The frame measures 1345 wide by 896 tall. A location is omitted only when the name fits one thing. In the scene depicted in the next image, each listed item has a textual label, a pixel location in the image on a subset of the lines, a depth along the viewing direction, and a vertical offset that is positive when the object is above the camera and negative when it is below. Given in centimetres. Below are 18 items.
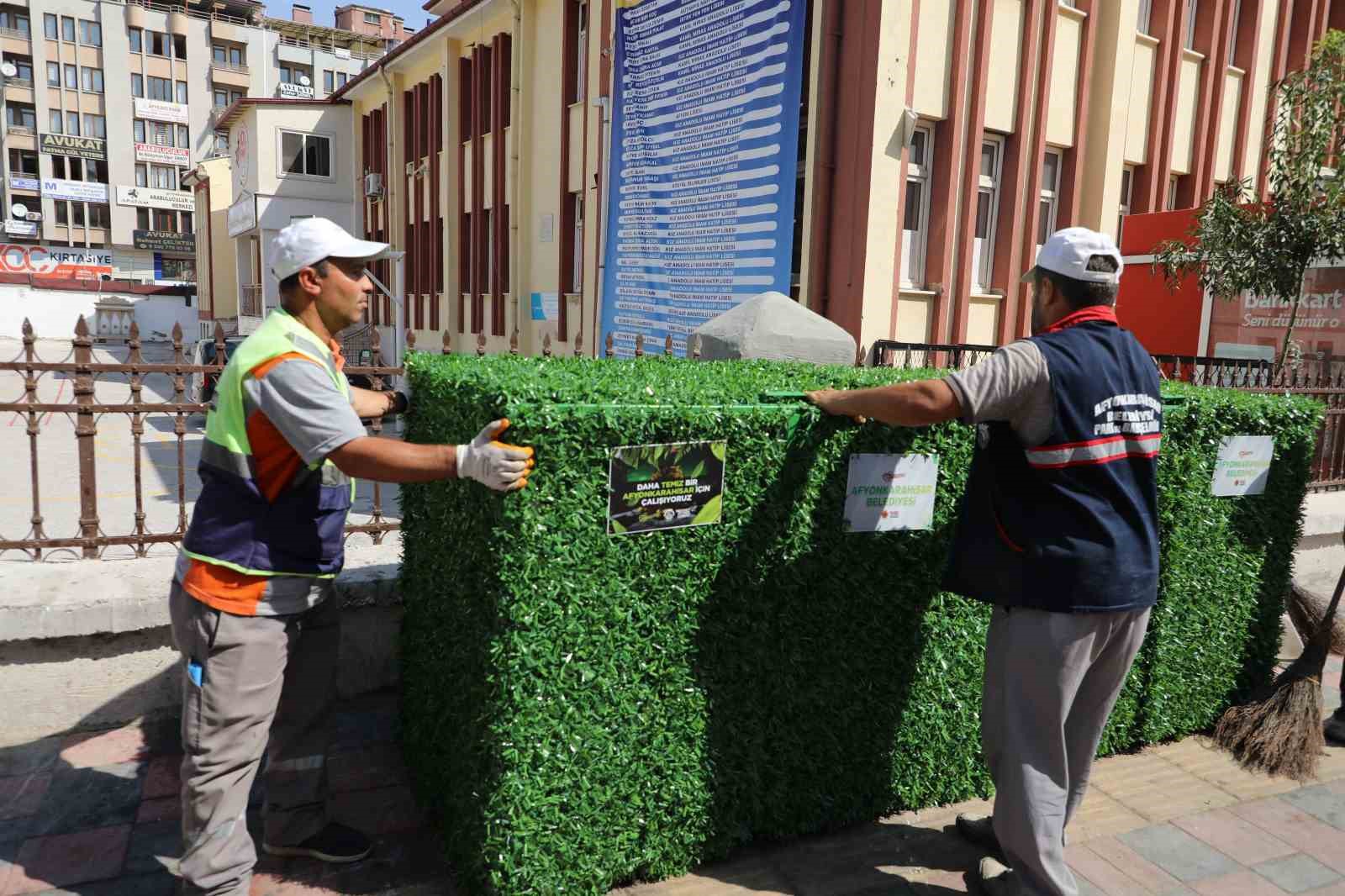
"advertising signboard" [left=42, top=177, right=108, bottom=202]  5578 +670
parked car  1602 -79
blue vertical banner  1037 +204
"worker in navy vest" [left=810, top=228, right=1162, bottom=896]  264 -51
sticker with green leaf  272 -48
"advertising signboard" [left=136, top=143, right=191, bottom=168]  5869 +948
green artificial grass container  266 -101
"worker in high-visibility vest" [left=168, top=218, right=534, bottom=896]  250 -57
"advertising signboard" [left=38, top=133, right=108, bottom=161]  5534 +933
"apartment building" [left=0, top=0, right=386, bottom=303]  5569 +1238
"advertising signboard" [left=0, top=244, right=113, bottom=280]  4859 +217
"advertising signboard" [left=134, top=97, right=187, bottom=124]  5800 +1209
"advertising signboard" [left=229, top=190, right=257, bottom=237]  2917 +302
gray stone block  504 -3
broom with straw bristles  404 -166
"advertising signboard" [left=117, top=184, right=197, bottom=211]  5800 +665
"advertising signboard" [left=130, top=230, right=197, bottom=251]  5784 +400
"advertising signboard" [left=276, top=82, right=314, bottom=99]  5741 +1347
